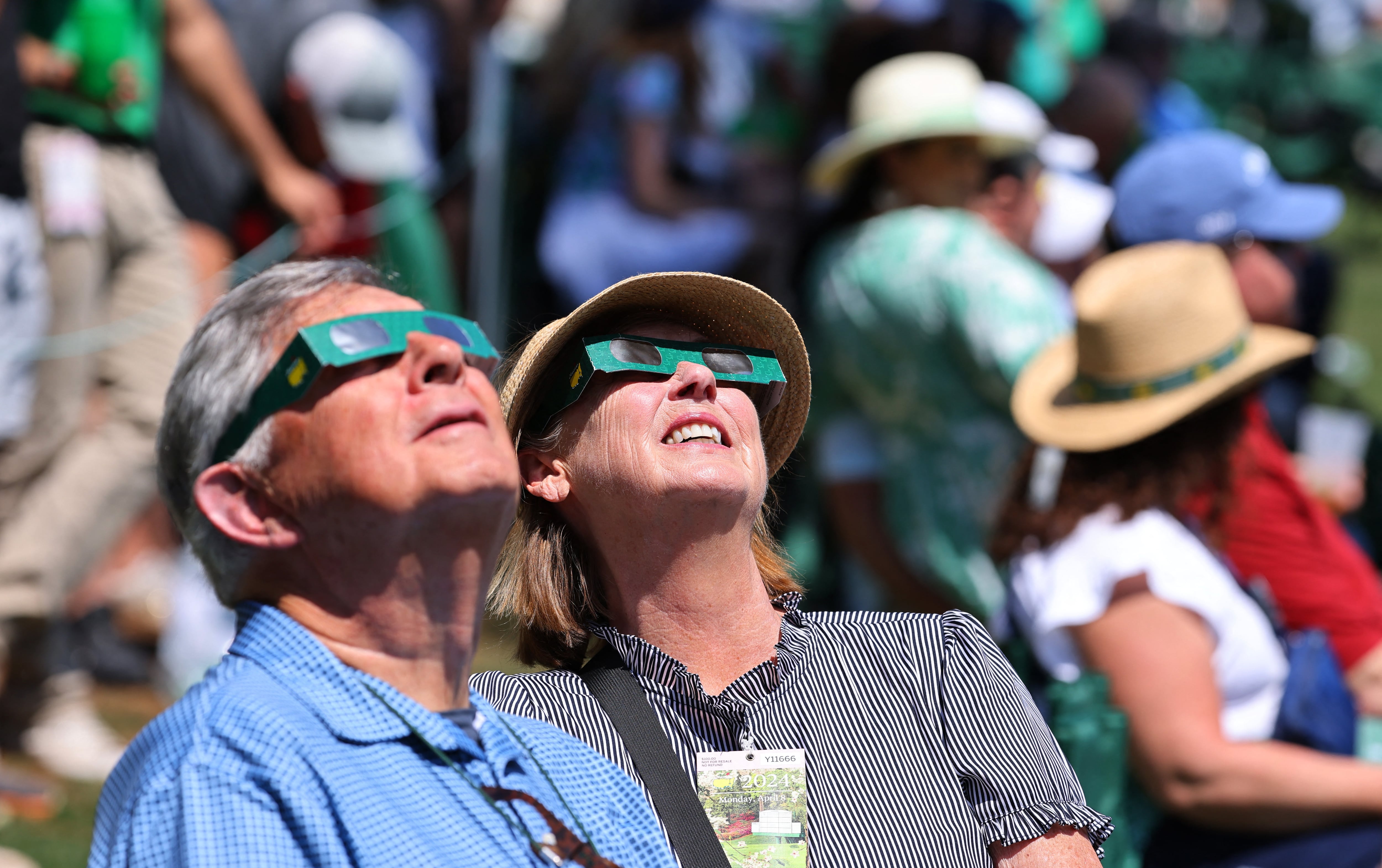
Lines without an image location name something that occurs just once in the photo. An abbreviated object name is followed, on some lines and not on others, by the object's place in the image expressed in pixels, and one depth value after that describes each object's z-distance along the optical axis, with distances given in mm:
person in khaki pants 8484
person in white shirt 5469
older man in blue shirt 3180
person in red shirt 6777
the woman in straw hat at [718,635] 4223
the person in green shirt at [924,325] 8766
